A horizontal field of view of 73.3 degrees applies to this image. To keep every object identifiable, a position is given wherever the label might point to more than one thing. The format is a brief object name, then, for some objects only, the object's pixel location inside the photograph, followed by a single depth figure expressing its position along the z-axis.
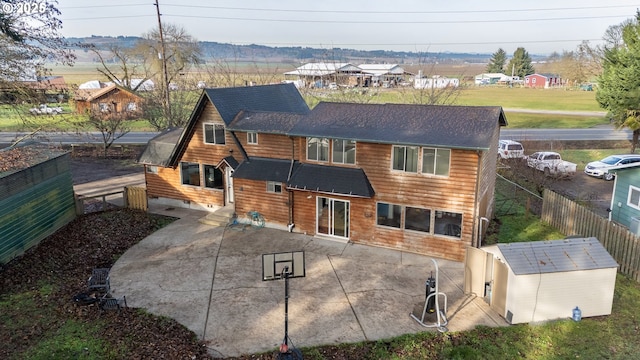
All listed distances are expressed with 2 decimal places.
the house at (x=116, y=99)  47.09
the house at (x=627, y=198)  18.08
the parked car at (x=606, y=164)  27.94
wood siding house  16.70
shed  12.52
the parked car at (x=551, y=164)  27.91
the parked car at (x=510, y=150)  31.16
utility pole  33.84
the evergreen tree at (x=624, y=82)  29.55
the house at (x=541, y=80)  115.50
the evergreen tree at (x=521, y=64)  122.62
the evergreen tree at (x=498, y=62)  133.62
